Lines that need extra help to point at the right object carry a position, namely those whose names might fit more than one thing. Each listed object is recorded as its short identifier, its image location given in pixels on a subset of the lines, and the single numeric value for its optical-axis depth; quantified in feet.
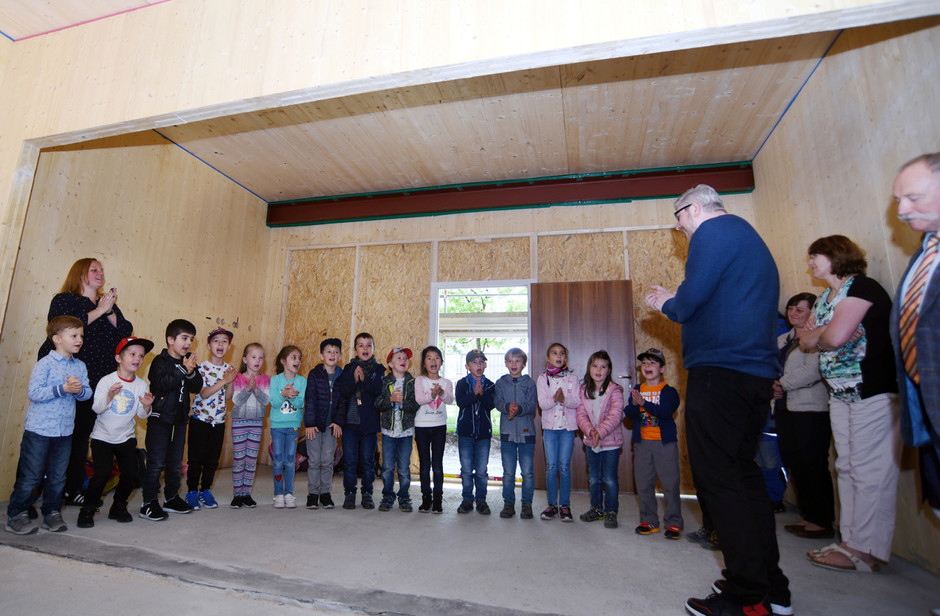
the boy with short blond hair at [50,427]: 9.69
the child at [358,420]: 13.12
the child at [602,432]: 12.08
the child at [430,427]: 13.05
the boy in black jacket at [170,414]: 11.36
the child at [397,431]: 13.08
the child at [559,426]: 12.40
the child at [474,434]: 12.87
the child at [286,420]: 13.05
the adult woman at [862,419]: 8.12
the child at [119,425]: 10.46
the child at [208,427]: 12.67
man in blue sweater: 6.01
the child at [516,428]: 12.59
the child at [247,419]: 12.84
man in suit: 5.13
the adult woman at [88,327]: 11.25
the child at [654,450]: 11.12
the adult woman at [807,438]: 10.39
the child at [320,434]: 13.09
